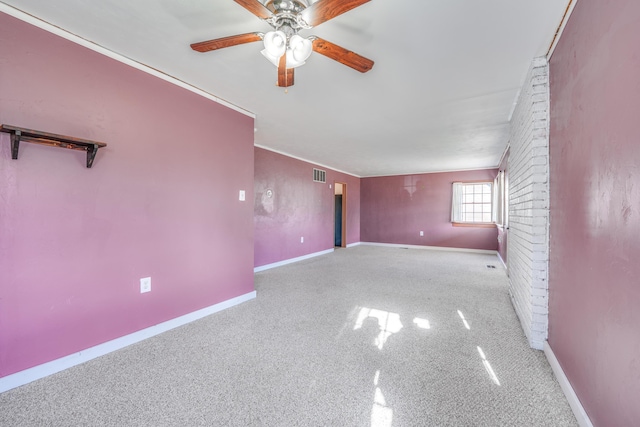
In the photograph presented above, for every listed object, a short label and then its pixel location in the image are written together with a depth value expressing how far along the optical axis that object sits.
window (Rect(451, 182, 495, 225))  6.72
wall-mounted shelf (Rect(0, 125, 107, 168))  1.50
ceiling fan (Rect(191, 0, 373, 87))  1.21
